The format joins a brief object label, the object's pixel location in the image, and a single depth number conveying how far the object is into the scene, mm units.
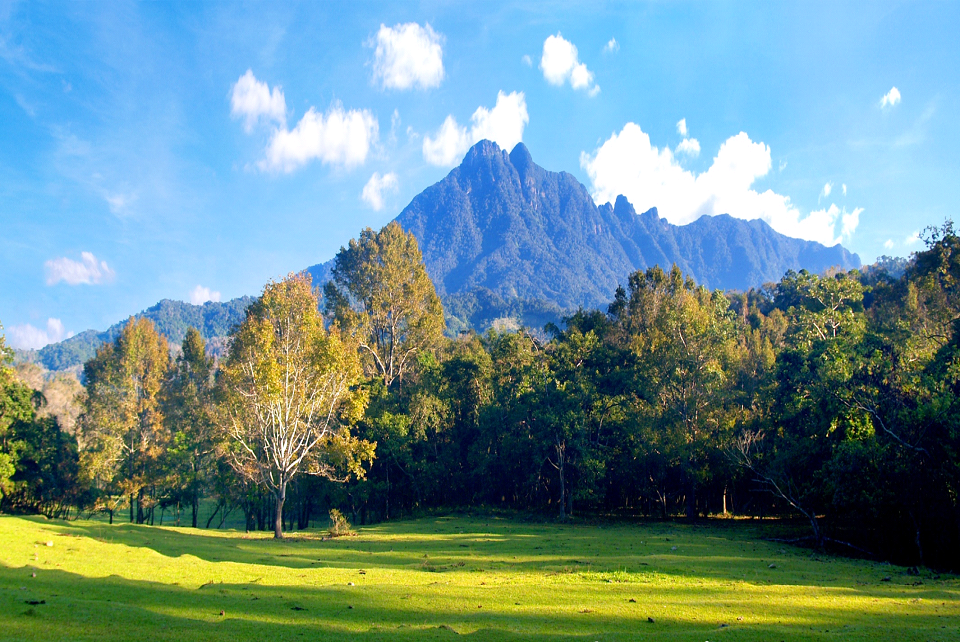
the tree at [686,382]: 34312
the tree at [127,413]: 44031
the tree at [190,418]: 43500
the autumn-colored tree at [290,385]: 29562
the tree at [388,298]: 51562
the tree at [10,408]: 37031
